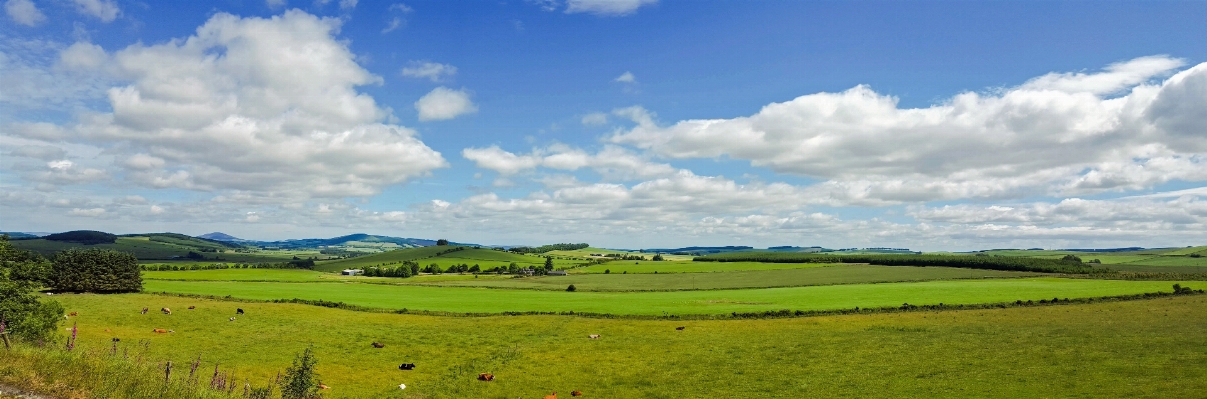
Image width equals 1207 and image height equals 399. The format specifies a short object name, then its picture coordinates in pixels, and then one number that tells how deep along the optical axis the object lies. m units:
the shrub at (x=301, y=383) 25.36
